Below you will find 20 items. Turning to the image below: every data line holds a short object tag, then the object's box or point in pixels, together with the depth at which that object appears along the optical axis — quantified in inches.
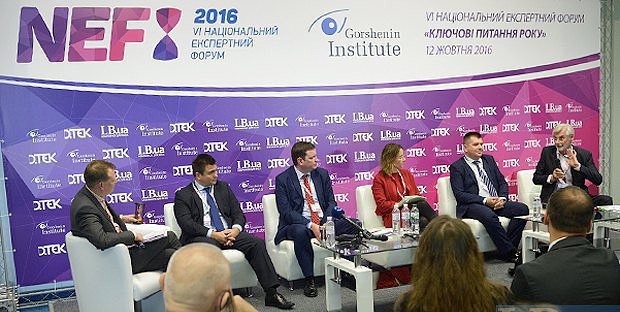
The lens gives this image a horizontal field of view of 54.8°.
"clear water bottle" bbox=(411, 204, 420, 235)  186.1
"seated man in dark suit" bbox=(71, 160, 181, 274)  156.8
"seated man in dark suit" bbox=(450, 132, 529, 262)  220.5
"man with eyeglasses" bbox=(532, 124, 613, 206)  226.8
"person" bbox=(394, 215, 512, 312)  73.2
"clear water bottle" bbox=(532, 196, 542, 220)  201.0
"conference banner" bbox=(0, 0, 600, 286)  202.5
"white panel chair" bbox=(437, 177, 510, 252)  232.6
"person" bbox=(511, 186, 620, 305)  82.0
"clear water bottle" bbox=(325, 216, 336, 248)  178.4
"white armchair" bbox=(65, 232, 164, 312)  157.6
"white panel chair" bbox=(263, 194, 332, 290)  201.6
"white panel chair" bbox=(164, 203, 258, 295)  192.4
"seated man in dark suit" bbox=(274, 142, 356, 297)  199.5
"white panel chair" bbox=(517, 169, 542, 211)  246.5
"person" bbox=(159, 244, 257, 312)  70.9
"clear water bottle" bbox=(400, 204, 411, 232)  192.9
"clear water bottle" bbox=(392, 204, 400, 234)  189.0
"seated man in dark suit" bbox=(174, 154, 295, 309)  190.4
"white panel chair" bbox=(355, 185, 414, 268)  222.1
